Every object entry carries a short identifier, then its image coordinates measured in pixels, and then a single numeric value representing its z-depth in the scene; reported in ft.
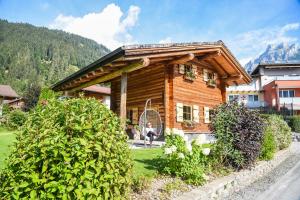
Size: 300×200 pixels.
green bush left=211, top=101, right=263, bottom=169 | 19.49
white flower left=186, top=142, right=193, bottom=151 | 14.96
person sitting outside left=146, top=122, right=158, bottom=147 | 28.71
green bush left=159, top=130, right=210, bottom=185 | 14.86
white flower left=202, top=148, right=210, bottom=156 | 15.83
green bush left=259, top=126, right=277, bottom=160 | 24.73
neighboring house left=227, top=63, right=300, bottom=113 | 100.09
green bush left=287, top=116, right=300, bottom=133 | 62.03
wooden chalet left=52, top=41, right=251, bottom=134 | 27.94
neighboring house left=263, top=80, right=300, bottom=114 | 90.64
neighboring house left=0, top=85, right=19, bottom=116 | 108.24
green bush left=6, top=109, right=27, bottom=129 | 58.93
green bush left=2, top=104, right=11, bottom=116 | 79.74
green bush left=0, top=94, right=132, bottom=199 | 7.58
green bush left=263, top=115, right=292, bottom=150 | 30.06
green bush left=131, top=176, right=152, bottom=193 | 12.60
